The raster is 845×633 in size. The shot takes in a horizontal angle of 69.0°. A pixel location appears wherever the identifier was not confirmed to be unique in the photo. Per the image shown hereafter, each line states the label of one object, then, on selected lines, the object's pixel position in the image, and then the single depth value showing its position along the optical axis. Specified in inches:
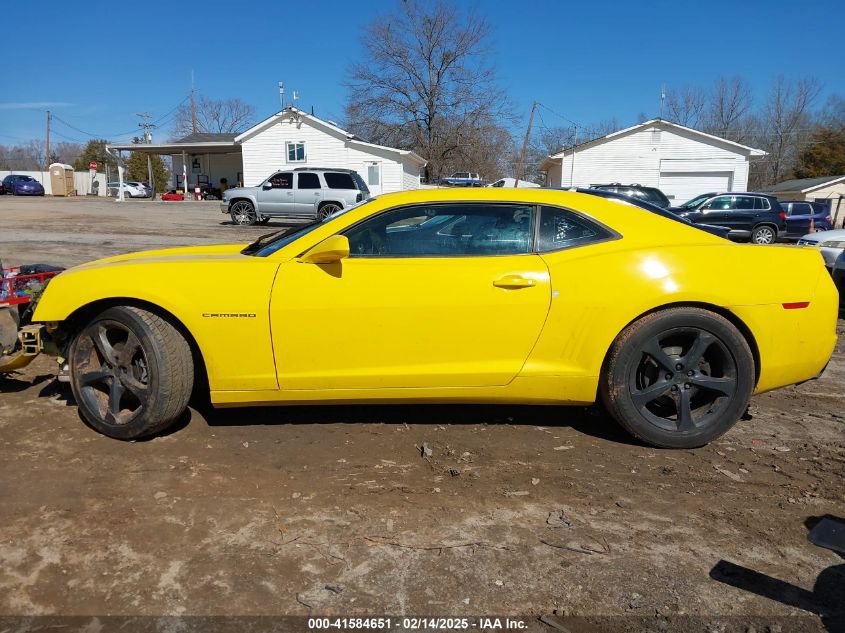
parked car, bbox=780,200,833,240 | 854.5
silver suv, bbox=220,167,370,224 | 775.7
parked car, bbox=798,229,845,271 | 325.1
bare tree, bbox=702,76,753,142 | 2305.6
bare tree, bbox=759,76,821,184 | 2331.4
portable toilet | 1861.5
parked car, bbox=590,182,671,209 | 726.5
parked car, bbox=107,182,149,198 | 1720.0
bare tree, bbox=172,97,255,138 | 3036.4
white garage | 1275.8
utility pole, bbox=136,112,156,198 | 1786.4
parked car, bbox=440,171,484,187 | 1114.9
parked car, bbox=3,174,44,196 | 1742.1
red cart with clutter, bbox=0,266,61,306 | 173.0
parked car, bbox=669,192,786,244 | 774.5
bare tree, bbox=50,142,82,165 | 4008.4
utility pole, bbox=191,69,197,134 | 2525.1
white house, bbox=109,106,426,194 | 1302.9
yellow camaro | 130.8
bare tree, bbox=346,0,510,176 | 1786.4
